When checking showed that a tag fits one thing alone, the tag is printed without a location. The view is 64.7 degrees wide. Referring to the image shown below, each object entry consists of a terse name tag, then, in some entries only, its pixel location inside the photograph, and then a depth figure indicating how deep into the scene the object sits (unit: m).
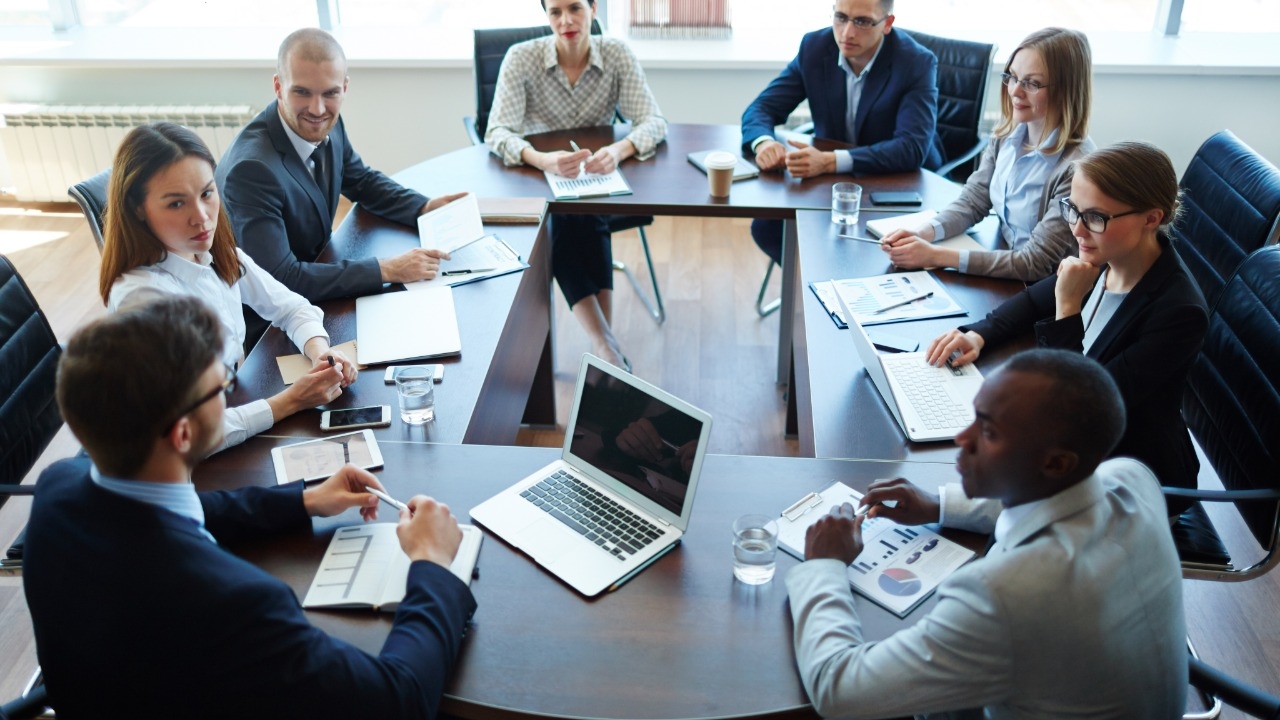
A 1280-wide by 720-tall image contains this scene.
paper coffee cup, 3.02
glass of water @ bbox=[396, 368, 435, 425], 1.98
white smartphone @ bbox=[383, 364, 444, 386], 2.13
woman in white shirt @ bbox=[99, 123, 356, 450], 2.00
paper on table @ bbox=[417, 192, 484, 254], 2.76
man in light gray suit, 1.28
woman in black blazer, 1.92
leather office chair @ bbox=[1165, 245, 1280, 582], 2.00
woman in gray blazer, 2.53
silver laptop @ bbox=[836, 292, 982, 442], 1.95
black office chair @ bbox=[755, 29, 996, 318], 3.67
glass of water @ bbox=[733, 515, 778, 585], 1.58
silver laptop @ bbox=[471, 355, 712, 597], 1.63
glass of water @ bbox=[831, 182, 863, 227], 2.83
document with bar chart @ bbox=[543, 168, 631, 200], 3.08
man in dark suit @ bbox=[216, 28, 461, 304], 2.51
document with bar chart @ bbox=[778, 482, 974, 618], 1.55
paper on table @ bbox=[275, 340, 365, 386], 2.15
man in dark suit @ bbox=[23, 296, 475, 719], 1.22
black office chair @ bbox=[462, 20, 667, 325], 3.76
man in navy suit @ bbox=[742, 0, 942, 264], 3.24
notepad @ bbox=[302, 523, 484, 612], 1.52
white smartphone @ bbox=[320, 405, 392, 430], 1.98
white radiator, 4.62
